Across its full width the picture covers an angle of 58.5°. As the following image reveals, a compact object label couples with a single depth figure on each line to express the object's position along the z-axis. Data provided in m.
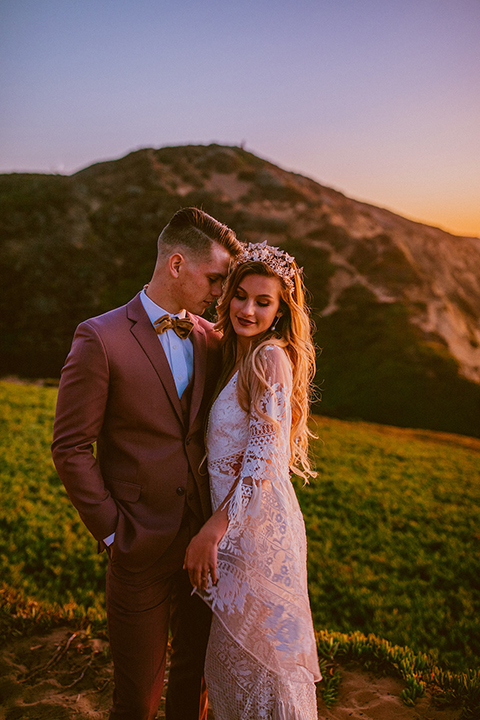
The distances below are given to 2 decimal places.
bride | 2.07
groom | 2.11
